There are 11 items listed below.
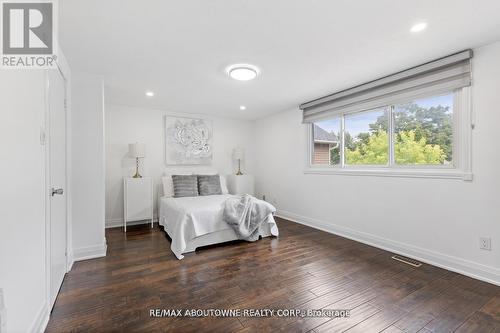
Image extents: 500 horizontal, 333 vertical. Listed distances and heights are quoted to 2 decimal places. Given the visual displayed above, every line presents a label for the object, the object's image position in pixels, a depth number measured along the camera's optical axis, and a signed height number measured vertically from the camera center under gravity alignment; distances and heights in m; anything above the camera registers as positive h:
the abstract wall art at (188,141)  4.67 +0.57
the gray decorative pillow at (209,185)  4.32 -0.35
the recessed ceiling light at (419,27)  1.84 +1.17
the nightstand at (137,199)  3.91 -0.56
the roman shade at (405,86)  2.32 +0.99
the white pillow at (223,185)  4.65 -0.38
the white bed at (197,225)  2.90 -0.81
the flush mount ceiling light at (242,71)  2.59 +1.14
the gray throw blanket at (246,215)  3.18 -0.71
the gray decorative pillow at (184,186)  4.14 -0.35
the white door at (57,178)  1.84 -0.09
